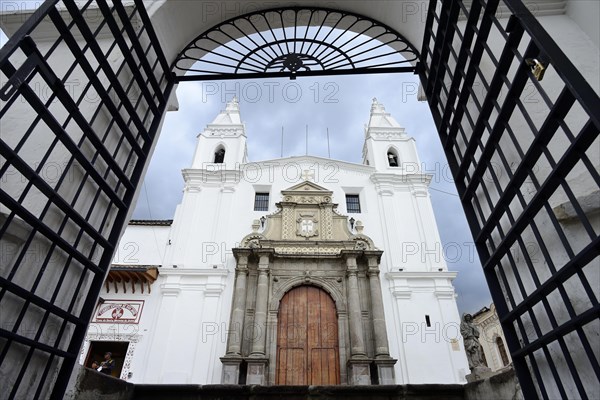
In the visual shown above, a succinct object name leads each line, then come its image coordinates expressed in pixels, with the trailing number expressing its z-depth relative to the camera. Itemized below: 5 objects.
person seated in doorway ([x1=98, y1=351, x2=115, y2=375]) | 7.82
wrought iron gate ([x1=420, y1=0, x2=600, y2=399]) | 1.36
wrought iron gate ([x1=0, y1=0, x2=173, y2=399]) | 1.63
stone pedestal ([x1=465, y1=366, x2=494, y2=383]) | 5.20
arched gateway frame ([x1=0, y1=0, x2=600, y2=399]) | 1.49
